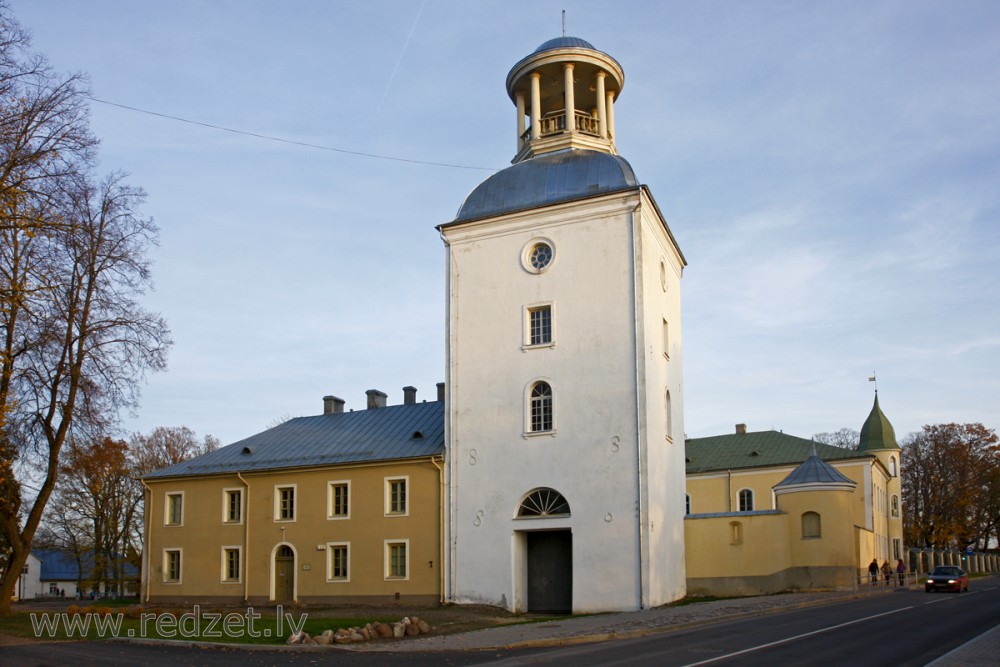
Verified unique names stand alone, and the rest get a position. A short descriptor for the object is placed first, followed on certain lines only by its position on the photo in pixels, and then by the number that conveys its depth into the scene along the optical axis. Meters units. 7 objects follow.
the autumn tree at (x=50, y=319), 14.52
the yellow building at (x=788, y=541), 31.48
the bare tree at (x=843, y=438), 91.04
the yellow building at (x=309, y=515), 29.95
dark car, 33.19
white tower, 26.05
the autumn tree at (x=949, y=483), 68.19
